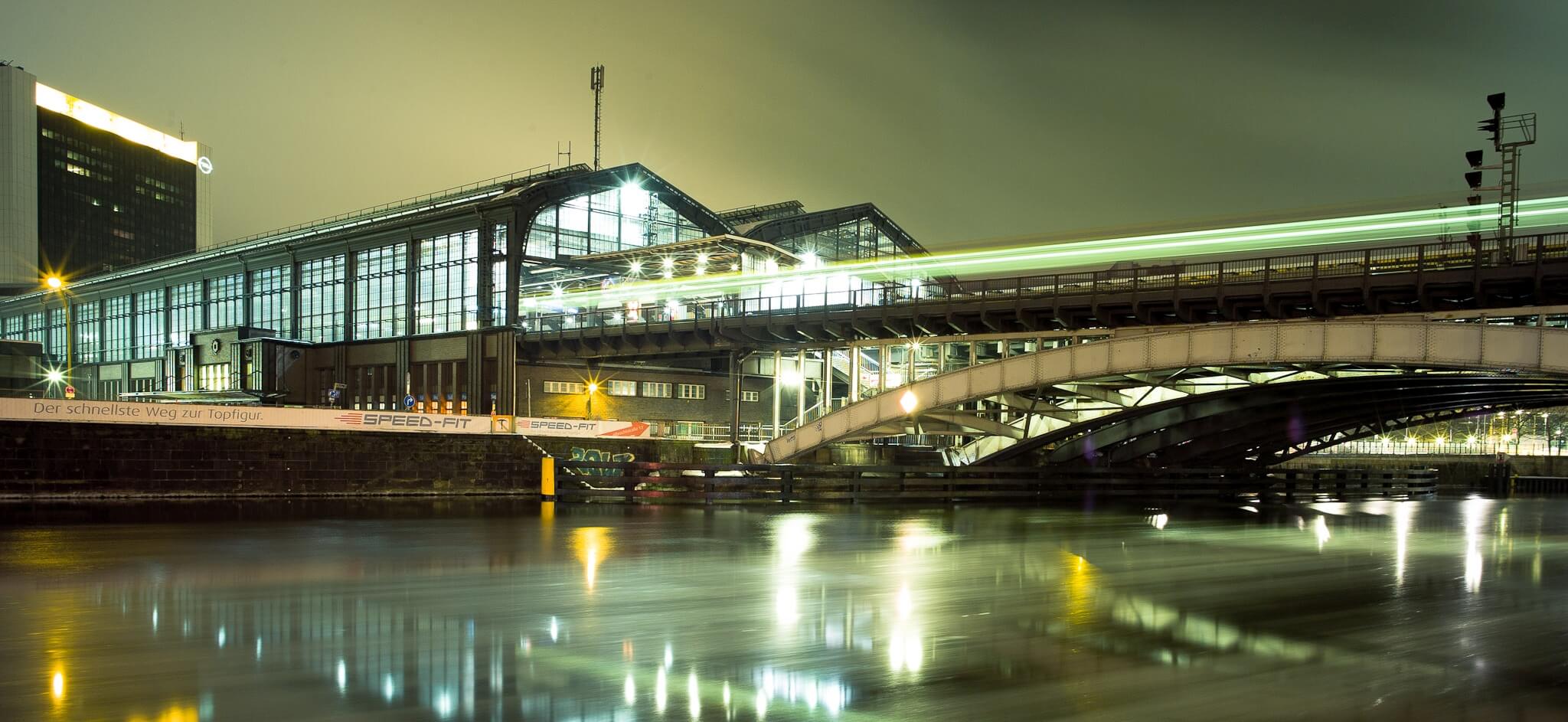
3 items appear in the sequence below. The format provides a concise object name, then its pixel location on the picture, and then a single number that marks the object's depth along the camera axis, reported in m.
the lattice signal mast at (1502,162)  37.28
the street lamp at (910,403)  44.00
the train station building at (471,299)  66.31
